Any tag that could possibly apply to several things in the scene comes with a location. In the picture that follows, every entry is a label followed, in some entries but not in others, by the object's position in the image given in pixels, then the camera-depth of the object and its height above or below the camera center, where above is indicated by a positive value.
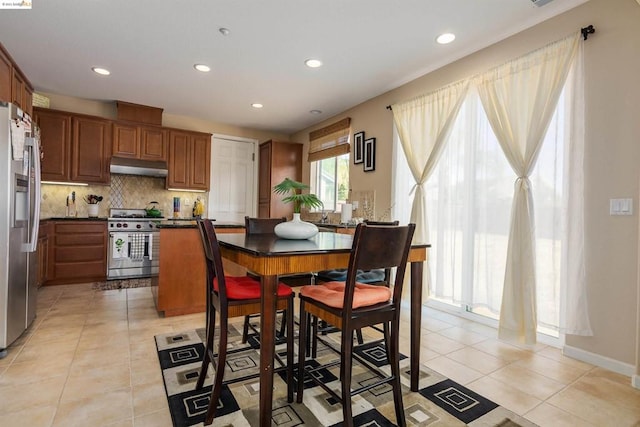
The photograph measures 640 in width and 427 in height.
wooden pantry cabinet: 5.70 +0.78
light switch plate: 2.06 +0.08
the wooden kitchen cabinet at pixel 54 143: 4.21 +0.87
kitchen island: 3.02 -0.58
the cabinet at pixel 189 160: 5.06 +0.83
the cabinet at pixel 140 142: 4.66 +1.02
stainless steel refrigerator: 2.15 -0.08
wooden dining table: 1.37 -0.24
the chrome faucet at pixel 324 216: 4.92 -0.03
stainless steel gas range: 4.39 -0.51
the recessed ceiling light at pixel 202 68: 3.43 +1.55
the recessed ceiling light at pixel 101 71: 3.55 +1.55
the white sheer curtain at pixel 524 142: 2.38 +0.60
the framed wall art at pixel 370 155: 4.18 +0.79
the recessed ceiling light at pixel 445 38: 2.74 +1.54
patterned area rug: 1.56 -0.99
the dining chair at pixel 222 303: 1.50 -0.45
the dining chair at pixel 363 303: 1.39 -0.43
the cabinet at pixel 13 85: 2.79 +1.18
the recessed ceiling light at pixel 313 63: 3.26 +1.55
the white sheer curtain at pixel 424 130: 3.17 +0.91
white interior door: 5.77 +0.62
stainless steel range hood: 4.60 +0.63
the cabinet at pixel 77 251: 4.11 -0.55
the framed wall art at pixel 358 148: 4.39 +0.92
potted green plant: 1.91 -0.07
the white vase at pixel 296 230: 1.94 -0.10
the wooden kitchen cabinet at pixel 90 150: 4.42 +0.84
